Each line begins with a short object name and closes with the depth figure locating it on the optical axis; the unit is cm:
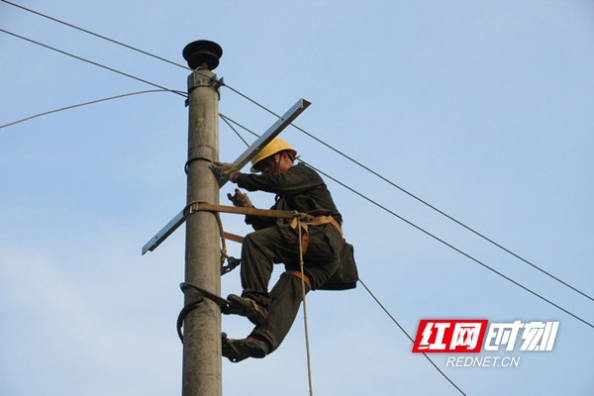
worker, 870
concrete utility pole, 763
